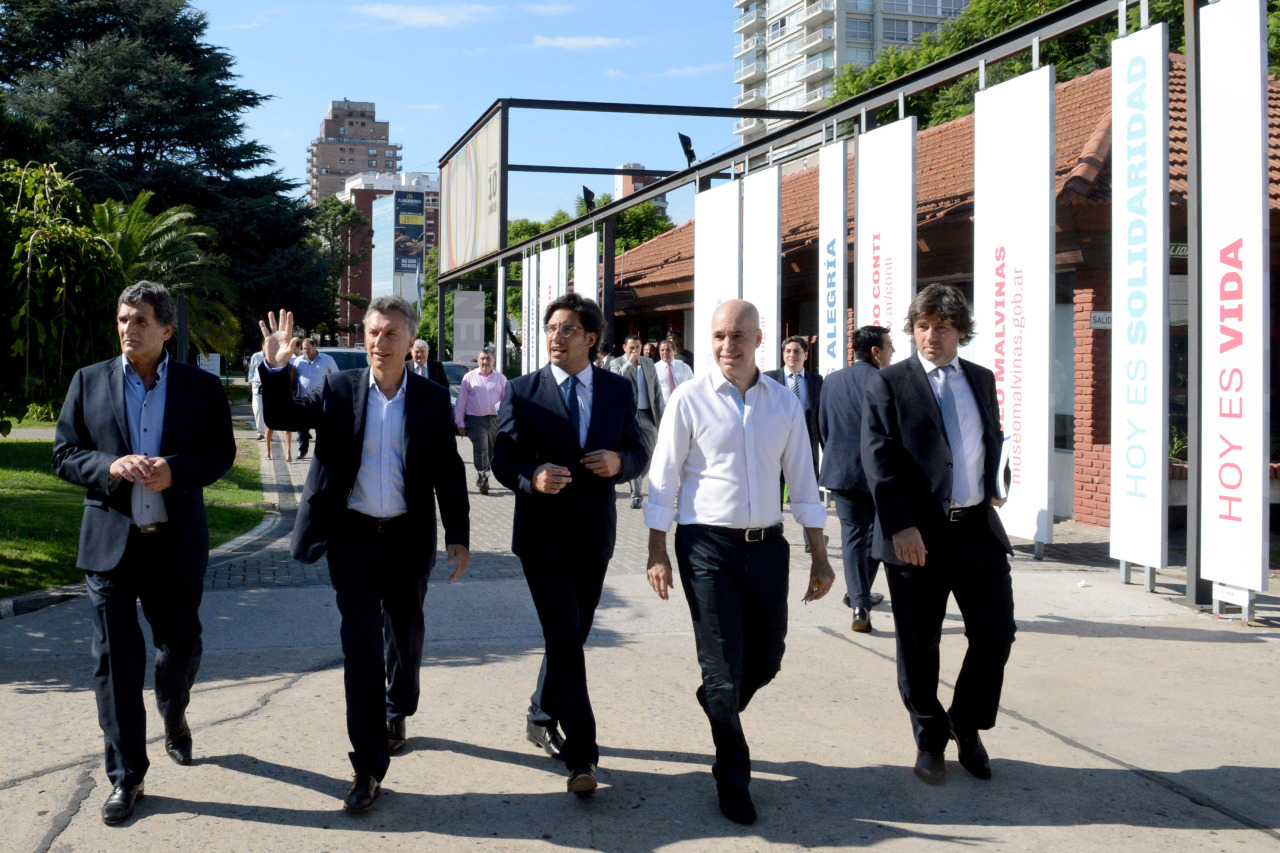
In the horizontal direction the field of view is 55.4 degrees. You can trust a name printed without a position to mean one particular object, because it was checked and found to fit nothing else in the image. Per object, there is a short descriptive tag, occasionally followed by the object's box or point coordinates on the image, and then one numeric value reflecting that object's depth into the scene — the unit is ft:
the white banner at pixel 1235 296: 24.04
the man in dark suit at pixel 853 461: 23.88
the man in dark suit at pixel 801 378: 34.04
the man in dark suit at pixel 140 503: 14.39
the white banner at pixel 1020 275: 30.89
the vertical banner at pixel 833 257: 40.04
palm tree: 96.99
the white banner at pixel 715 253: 47.75
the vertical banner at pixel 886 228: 35.55
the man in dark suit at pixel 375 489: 14.61
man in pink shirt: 49.21
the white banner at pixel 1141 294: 26.73
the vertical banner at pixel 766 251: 43.93
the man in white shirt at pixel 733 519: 14.08
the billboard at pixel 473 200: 81.05
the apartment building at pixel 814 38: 288.30
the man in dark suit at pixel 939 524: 15.30
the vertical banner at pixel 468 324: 102.68
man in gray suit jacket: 44.65
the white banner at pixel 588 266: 65.21
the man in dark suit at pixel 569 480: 14.74
